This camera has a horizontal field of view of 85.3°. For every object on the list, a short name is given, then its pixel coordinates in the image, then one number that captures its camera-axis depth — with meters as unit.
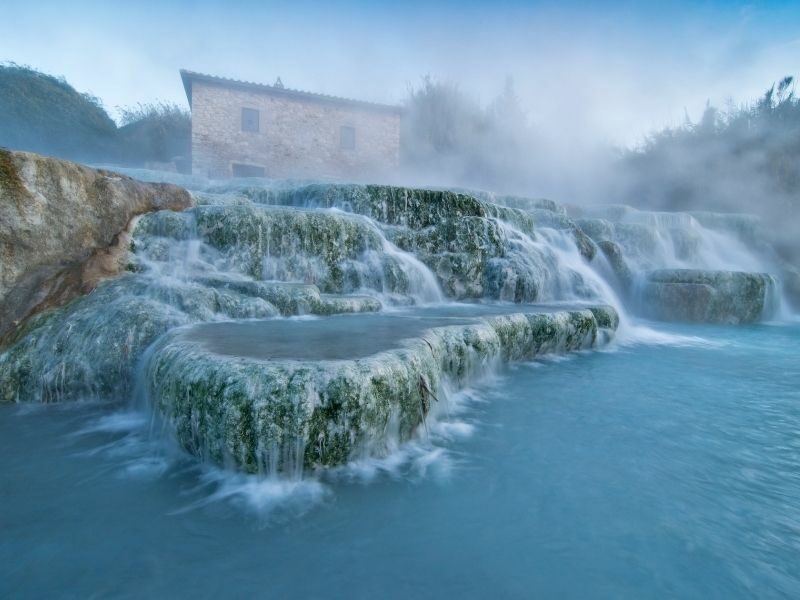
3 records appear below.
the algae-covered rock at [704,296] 7.75
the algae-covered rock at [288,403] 2.08
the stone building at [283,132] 15.30
